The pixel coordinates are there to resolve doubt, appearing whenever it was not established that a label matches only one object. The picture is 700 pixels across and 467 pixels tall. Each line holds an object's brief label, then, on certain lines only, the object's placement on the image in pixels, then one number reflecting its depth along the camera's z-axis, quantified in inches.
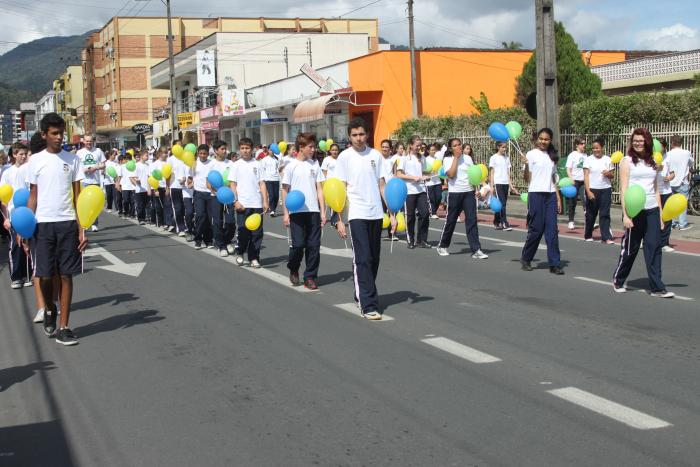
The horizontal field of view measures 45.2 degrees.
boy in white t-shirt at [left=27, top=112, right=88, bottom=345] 287.9
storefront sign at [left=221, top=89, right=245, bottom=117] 1889.8
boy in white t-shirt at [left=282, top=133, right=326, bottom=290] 395.5
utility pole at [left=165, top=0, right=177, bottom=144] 1678.2
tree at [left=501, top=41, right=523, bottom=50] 2170.4
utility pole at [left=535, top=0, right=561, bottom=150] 756.6
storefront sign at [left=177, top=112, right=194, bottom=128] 2236.7
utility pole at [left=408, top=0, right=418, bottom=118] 1214.3
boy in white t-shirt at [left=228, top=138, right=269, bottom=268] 465.7
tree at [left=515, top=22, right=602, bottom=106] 1151.6
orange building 1346.0
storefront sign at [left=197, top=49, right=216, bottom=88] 2139.5
